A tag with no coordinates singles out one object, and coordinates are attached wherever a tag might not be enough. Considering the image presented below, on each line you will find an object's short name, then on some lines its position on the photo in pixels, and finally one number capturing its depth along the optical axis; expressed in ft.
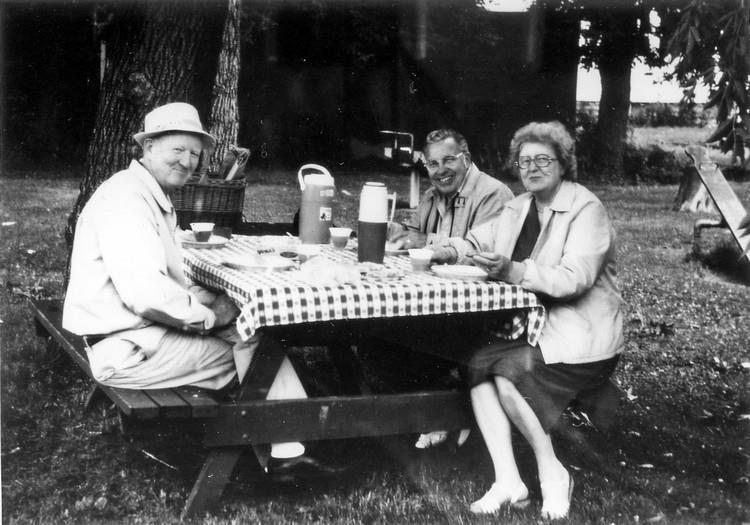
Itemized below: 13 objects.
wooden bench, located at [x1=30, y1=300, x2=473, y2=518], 9.41
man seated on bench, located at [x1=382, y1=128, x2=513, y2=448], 13.70
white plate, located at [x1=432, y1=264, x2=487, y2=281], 10.02
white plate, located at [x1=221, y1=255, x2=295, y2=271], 10.23
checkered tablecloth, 8.95
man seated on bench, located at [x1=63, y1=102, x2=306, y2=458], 9.46
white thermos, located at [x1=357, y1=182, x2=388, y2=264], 10.63
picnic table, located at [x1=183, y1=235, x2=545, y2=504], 9.12
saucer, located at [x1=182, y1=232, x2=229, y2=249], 12.37
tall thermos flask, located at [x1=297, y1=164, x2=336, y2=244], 12.26
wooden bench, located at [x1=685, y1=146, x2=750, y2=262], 20.02
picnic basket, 15.12
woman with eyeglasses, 10.26
